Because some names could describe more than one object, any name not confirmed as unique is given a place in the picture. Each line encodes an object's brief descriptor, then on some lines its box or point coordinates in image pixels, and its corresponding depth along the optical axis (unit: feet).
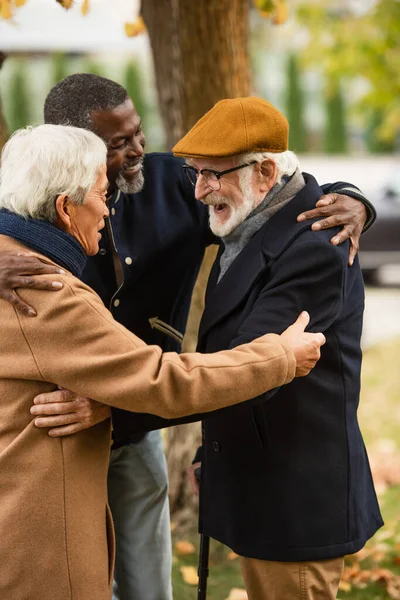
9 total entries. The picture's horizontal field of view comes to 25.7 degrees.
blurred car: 45.03
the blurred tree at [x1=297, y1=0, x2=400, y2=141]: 32.99
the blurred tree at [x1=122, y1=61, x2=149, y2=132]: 82.94
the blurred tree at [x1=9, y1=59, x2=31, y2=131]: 85.92
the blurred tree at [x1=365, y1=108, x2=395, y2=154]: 89.17
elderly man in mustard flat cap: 9.12
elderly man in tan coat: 7.61
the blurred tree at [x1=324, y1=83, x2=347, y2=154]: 89.71
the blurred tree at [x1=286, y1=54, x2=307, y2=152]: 87.71
